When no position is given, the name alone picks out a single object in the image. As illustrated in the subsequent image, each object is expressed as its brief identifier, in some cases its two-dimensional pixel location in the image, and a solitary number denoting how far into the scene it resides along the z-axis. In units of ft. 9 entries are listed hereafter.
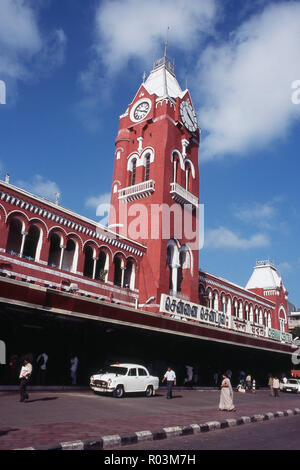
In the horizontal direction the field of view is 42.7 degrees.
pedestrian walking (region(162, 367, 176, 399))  61.16
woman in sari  48.37
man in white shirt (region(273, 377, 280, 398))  87.92
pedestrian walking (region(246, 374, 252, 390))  98.33
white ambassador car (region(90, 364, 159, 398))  56.75
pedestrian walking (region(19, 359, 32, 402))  44.27
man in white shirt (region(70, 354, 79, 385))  66.90
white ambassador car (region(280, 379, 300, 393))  109.06
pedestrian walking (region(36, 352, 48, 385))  62.18
